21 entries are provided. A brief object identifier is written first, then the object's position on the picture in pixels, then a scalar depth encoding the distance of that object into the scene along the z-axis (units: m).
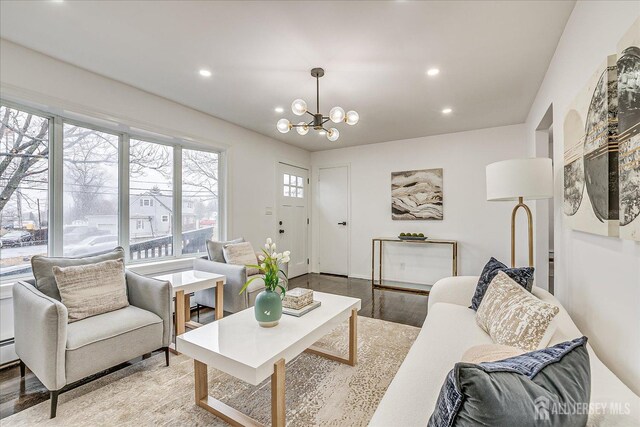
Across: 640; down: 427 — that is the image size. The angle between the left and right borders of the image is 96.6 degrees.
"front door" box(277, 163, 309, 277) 4.92
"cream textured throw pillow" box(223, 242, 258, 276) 3.29
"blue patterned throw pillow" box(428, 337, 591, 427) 0.60
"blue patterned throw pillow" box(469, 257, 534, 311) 1.79
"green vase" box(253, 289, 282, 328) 1.76
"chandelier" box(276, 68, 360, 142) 2.27
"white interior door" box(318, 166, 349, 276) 5.29
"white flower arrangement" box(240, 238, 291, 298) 1.80
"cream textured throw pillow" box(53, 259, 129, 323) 1.96
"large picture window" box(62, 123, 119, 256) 2.65
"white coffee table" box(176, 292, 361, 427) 1.41
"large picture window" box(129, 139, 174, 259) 3.14
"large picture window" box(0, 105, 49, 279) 2.28
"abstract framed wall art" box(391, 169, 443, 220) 4.47
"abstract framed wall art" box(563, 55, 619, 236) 1.15
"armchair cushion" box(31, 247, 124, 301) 1.98
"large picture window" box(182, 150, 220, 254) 3.64
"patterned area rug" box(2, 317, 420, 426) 1.60
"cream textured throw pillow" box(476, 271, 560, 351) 1.28
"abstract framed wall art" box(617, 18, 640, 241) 0.97
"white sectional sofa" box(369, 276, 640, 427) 0.79
